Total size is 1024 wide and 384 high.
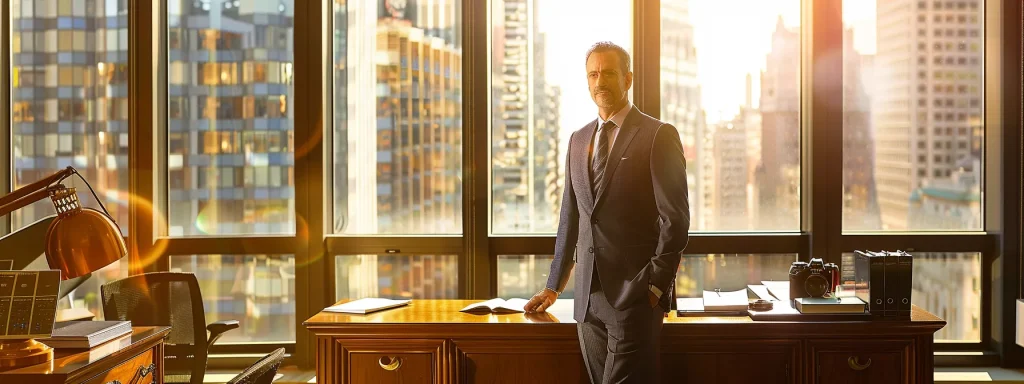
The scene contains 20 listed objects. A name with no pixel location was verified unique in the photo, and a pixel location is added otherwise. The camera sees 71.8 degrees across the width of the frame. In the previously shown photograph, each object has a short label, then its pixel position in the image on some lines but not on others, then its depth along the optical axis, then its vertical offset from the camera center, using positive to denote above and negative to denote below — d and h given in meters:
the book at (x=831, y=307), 2.65 -0.48
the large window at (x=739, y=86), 3.89 +0.52
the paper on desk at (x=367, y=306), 2.83 -0.51
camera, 2.75 -0.39
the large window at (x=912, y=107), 3.85 +0.40
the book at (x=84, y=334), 2.19 -0.48
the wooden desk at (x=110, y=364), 1.94 -0.53
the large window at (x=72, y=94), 3.96 +0.50
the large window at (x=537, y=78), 3.91 +0.57
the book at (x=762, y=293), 2.86 -0.47
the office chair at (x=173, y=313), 3.16 -0.59
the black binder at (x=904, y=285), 2.65 -0.39
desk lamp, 2.00 -0.17
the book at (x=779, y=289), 2.89 -0.46
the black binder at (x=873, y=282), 2.66 -0.39
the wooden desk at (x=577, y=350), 2.63 -0.64
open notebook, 2.84 -0.51
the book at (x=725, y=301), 2.74 -0.48
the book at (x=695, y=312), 2.74 -0.51
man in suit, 2.34 -0.16
